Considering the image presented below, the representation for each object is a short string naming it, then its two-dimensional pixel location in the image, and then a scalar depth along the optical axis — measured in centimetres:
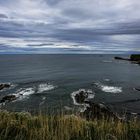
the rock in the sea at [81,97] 1722
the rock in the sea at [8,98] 1816
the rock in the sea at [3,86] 2438
